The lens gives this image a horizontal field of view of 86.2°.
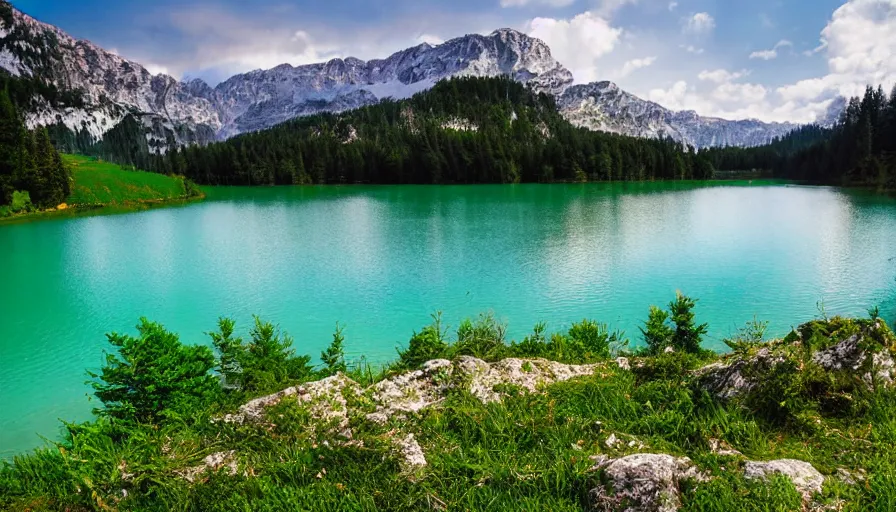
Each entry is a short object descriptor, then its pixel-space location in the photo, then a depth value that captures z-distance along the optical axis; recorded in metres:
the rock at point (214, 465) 6.12
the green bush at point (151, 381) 8.39
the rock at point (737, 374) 6.63
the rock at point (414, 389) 7.43
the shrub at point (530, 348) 11.26
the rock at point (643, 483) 4.74
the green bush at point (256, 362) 10.40
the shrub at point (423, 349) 11.07
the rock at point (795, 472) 4.72
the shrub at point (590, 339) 11.79
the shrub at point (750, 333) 14.00
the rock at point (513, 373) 7.95
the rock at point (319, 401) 7.16
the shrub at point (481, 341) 11.04
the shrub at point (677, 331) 12.82
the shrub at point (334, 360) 11.36
